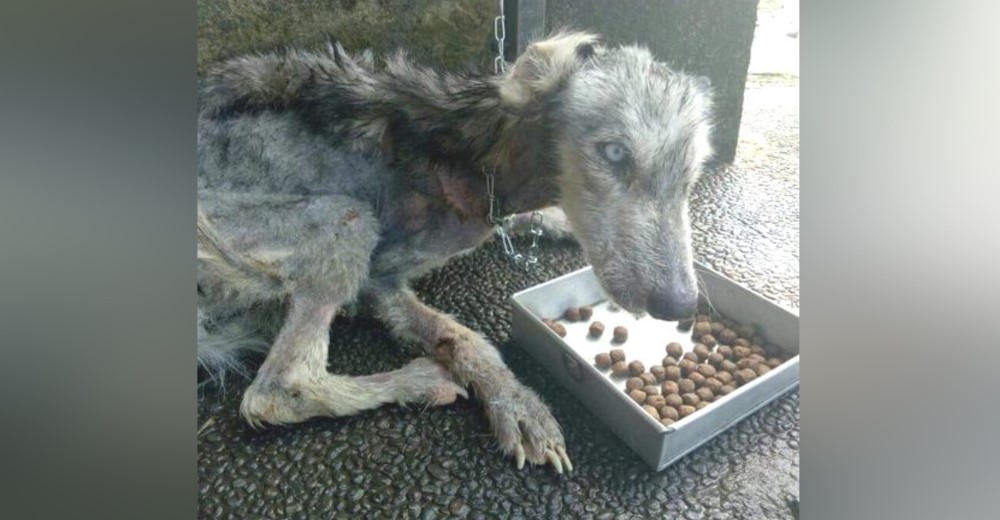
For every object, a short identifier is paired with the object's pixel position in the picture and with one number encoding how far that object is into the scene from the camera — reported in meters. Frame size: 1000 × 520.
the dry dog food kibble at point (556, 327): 1.38
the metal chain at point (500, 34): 1.39
